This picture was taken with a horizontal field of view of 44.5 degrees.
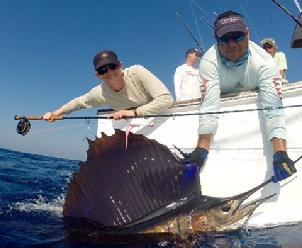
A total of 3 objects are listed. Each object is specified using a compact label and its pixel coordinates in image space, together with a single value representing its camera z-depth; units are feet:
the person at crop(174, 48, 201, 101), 18.13
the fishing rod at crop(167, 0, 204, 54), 22.57
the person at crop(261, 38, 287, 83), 17.28
